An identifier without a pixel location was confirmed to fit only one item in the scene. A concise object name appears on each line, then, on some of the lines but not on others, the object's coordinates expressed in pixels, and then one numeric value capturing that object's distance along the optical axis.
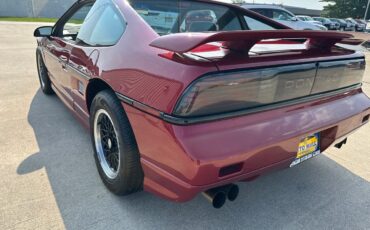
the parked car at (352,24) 35.63
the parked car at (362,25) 34.56
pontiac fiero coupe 1.56
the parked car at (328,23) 33.66
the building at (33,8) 28.19
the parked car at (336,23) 34.77
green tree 52.53
